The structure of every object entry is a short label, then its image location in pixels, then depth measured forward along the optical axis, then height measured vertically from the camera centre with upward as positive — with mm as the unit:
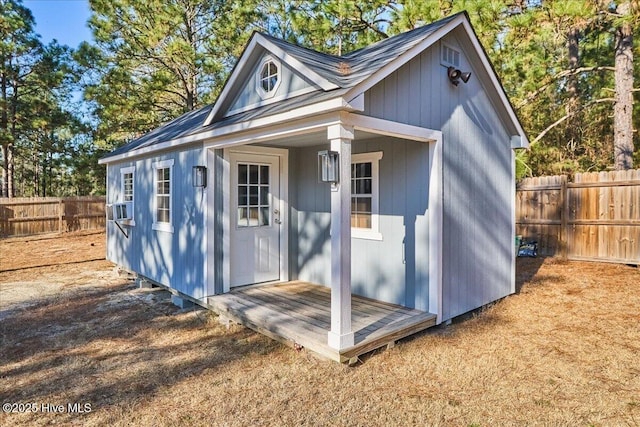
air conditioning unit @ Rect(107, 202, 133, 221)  8010 -145
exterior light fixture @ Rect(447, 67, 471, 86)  4961 +1532
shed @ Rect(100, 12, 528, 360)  4062 +138
